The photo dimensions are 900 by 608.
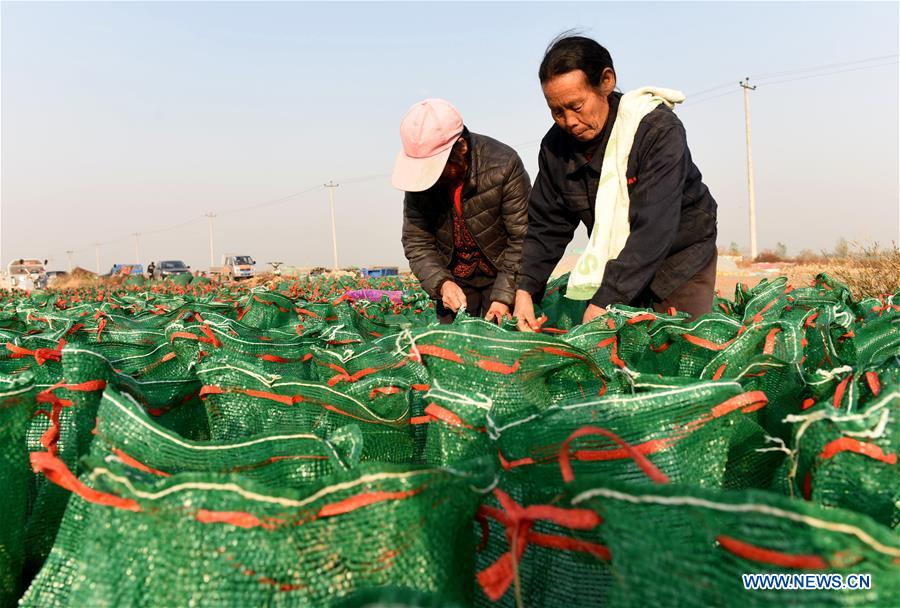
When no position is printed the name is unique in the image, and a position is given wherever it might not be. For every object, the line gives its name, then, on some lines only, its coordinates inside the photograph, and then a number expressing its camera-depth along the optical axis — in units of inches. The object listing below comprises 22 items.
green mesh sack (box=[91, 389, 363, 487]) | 52.2
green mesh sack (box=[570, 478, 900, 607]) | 31.5
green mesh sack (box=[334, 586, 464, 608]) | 30.3
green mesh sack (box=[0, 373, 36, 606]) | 55.7
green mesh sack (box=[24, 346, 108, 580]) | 61.1
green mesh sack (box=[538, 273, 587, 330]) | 163.2
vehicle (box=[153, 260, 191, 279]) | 1643.7
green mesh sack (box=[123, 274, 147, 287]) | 853.3
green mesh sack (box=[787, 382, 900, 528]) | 41.7
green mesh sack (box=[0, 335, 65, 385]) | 86.4
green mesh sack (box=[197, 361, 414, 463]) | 71.6
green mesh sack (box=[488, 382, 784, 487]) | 49.1
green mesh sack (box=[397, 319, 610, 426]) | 69.2
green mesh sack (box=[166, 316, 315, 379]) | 103.2
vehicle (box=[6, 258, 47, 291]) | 1257.3
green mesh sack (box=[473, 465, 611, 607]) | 37.3
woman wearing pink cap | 144.6
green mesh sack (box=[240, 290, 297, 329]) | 191.6
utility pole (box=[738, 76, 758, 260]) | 1428.4
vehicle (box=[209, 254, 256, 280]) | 1595.7
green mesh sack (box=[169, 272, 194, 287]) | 791.8
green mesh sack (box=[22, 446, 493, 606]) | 39.6
